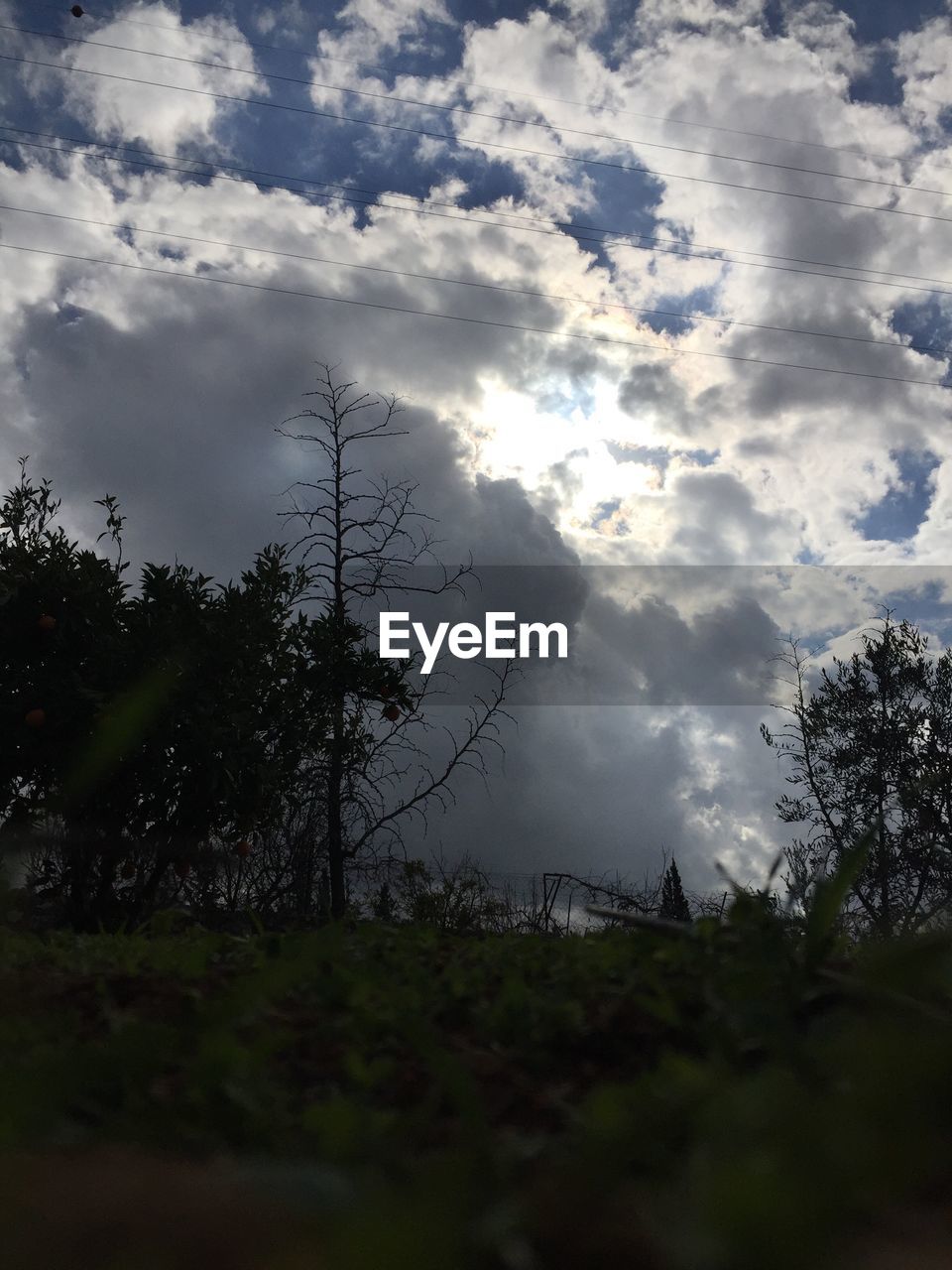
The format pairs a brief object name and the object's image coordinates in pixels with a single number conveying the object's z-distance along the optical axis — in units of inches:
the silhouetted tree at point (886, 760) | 621.0
